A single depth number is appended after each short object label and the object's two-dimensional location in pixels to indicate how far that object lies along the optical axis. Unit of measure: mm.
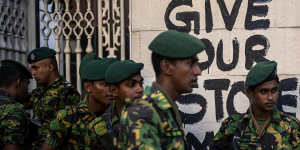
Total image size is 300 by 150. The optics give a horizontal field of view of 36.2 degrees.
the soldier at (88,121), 3373
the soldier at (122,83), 3270
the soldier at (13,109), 3592
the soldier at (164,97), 2045
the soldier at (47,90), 4469
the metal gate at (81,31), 5035
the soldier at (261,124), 3439
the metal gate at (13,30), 5180
